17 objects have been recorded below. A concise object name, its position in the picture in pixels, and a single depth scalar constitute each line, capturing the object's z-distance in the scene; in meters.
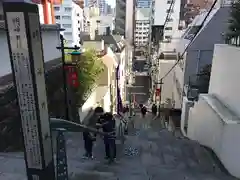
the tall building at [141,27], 90.50
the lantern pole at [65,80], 9.44
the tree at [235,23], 7.89
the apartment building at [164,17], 31.44
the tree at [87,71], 11.75
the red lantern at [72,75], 10.60
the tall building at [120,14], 75.12
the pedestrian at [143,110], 19.01
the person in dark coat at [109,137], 6.02
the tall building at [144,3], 139.43
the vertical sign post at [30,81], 2.34
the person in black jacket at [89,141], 6.61
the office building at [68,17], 59.44
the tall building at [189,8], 46.79
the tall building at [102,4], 179.49
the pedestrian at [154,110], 20.88
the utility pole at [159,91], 25.10
